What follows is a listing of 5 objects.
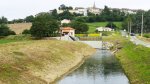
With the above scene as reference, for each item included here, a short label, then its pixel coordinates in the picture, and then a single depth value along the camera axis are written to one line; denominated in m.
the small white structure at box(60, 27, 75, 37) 95.23
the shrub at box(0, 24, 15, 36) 90.32
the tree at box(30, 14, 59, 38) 79.14
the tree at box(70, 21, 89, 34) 107.77
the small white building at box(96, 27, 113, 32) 125.92
